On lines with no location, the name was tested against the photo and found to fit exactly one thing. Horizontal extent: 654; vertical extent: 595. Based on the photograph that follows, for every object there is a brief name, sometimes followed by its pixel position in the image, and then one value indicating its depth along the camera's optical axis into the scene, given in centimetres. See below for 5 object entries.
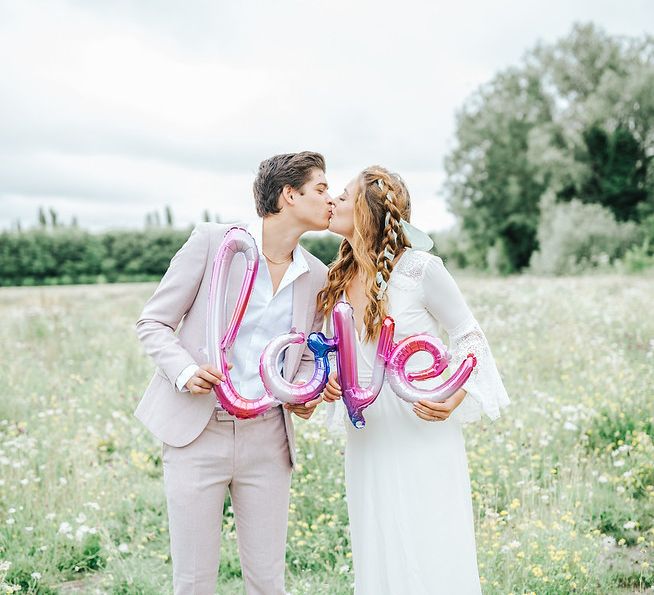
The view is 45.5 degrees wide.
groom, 297
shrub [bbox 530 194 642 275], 3012
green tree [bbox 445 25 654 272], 3369
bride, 305
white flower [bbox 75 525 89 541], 433
